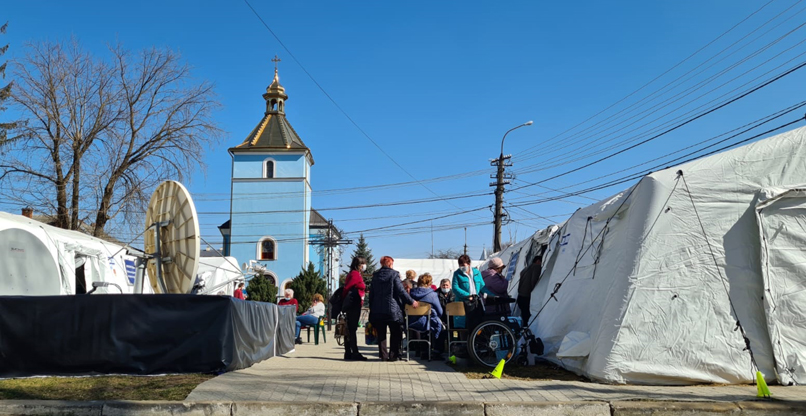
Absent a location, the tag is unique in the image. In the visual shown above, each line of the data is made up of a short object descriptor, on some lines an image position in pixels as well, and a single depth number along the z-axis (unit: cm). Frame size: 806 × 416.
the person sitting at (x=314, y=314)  1692
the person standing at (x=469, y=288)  981
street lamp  2991
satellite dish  1063
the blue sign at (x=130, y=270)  1961
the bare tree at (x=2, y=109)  2566
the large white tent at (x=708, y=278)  749
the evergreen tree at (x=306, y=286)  3800
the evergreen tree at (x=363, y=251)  7700
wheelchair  900
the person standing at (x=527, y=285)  1135
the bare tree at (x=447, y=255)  9551
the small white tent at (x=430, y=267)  3203
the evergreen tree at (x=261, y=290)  3519
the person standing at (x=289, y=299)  1706
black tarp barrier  796
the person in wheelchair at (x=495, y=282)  1006
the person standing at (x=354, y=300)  1092
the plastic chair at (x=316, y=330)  1666
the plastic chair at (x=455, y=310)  1002
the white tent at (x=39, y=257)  1415
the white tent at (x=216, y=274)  2542
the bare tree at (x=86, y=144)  2593
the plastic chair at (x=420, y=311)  1062
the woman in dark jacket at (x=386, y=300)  1050
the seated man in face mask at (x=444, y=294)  1220
